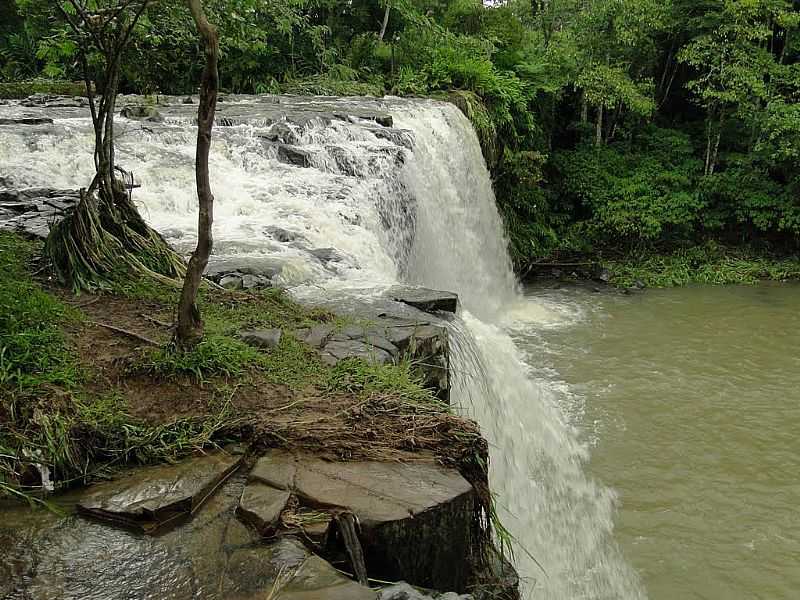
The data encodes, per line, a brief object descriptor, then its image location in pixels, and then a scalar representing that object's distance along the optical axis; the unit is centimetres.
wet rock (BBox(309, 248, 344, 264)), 602
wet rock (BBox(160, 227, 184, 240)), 637
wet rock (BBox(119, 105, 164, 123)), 959
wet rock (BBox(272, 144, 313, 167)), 848
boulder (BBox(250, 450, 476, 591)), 244
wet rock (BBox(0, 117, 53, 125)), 881
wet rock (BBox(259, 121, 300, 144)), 886
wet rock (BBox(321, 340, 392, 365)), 374
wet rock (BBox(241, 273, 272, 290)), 495
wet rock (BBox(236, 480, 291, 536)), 239
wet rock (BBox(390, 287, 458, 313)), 490
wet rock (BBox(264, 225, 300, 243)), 645
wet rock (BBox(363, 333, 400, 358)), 395
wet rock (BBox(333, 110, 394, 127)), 999
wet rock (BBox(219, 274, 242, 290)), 489
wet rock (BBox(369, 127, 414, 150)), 927
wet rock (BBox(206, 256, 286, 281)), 522
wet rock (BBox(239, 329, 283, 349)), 378
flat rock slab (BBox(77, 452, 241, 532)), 244
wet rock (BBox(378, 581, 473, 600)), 216
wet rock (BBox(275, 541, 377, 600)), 210
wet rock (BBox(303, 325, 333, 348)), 397
